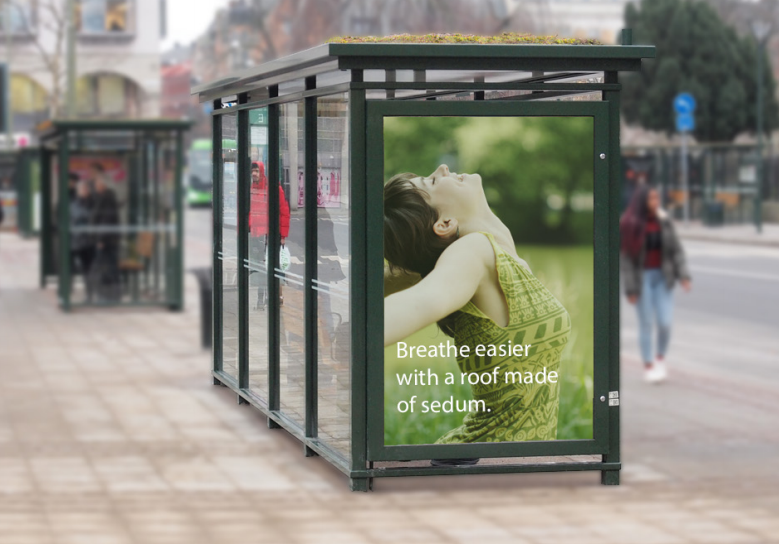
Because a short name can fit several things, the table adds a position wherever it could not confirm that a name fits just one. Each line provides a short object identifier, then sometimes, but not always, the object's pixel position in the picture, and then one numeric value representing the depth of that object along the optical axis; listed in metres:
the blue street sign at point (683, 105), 38.88
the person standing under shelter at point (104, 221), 17.94
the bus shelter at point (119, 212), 17.30
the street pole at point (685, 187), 38.19
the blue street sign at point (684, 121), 37.63
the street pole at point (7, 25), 43.04
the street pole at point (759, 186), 36.66
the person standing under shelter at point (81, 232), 18.16
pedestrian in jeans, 11.69
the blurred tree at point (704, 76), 48.25
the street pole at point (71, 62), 24.11
